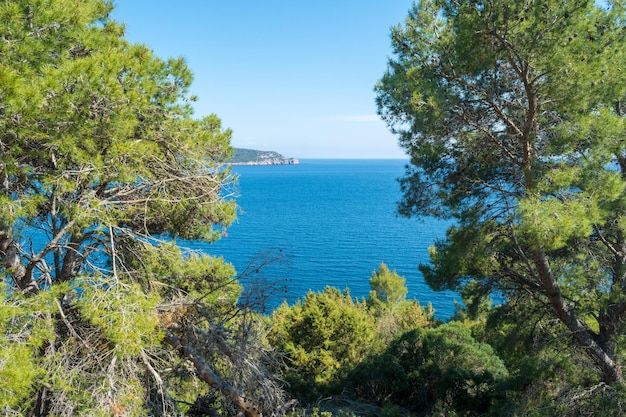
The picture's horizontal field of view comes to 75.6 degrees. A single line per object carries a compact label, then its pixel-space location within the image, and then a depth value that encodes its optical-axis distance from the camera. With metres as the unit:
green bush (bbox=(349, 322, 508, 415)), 8.42
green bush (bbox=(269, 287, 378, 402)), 11.94
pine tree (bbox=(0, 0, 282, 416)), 3.37
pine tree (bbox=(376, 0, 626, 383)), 4.61
